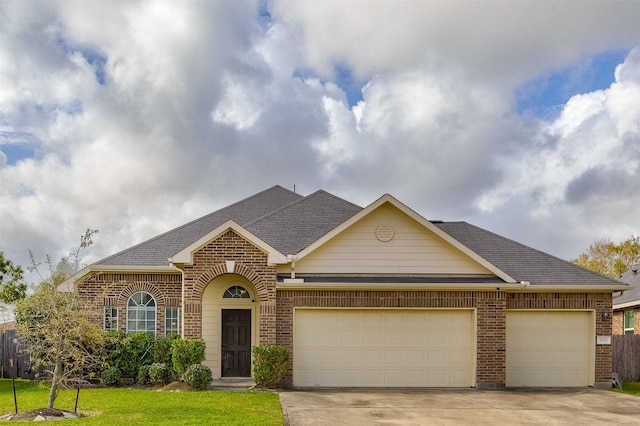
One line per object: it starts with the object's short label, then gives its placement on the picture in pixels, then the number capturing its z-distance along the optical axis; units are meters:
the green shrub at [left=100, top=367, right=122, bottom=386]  17.91
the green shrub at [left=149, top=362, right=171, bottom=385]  17.52
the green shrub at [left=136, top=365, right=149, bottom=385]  18.00
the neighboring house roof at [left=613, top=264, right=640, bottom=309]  26.58
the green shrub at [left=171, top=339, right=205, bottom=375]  17.08
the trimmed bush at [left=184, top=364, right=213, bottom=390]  16.44
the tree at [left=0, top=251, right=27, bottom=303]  29.90
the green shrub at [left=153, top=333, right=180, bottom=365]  18.02
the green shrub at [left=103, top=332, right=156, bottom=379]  18.31
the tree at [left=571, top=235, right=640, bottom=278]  48.50
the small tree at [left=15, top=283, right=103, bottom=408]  12.62
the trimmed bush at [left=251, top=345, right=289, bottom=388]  17.03
